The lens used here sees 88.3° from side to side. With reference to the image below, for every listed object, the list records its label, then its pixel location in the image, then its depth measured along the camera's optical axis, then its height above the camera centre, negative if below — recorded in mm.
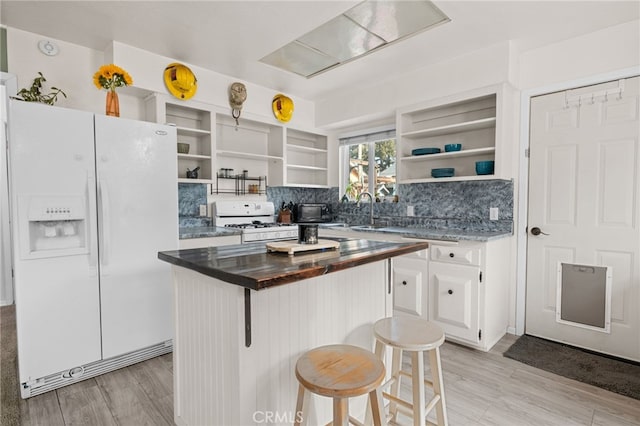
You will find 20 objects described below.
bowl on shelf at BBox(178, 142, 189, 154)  3193 +542
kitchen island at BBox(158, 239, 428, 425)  1258 -529
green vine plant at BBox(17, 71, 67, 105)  2242 +757
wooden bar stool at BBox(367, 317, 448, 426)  1438 -721
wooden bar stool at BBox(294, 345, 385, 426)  1112 -615
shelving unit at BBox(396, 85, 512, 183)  2785 +704
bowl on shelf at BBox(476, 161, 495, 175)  2883 +317
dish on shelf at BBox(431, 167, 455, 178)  3139 +300
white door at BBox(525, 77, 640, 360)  2426 +1
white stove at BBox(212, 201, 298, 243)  3363 -205
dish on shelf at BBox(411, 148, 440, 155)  3242 +523
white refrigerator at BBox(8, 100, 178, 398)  1957 -235
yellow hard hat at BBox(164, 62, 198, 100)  2922 +1108
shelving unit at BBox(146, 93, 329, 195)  3273 +688
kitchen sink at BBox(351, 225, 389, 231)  3265 -256
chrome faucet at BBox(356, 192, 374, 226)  3857 +17
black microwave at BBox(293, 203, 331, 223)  4297 -129
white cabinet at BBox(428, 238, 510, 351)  2582 -707
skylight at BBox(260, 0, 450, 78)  2209 +1305
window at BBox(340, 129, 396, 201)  4113 +515
